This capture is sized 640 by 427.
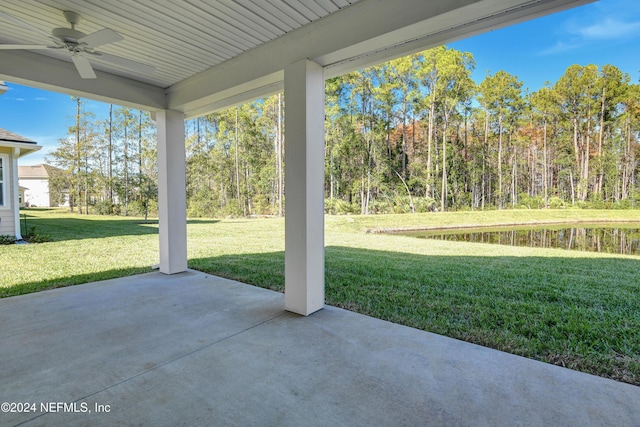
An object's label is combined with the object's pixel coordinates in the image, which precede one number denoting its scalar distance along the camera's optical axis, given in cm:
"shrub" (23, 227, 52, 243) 763
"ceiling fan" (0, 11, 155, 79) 238
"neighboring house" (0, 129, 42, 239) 729
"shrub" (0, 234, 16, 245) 713
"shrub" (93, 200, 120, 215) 1545
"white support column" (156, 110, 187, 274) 448
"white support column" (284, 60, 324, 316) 296
